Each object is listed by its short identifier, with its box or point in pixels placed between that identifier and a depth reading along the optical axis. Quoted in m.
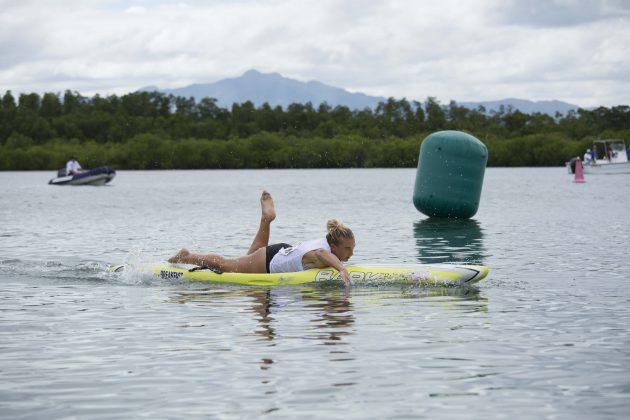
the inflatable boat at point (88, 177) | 69.44
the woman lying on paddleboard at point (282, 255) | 13.96
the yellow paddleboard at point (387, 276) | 14.45
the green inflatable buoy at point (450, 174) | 27.80
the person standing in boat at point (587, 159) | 80.21
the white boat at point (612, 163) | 76.00
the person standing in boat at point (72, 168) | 70.12
